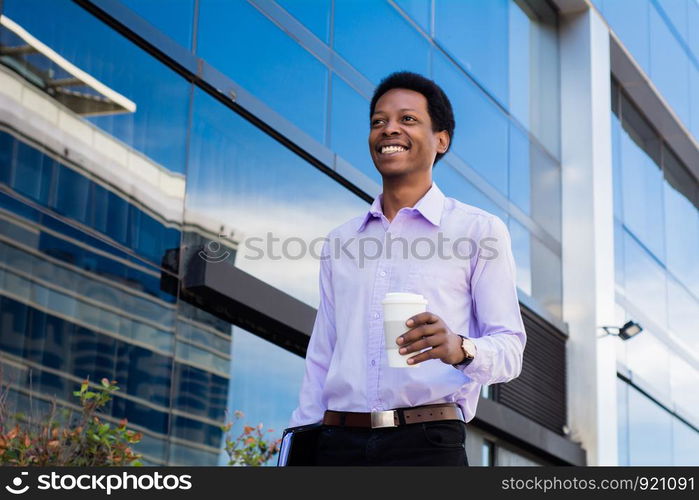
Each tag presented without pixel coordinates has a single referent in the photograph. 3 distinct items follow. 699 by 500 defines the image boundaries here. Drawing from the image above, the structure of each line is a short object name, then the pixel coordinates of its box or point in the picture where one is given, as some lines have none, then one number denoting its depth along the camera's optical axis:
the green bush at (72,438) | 6.05
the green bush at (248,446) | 8.36
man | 3.35
